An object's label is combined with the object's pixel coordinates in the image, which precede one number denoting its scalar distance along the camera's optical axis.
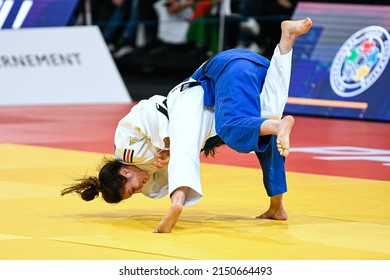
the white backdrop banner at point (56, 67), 26.23
